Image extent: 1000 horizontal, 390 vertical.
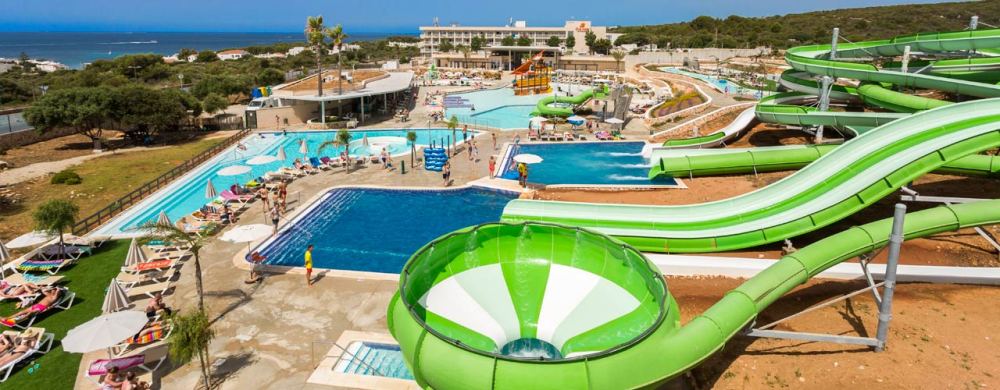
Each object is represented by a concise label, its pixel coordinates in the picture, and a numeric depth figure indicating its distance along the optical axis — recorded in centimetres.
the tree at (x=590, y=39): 11758
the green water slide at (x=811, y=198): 1484
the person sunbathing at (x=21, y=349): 1140
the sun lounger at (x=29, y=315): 1294
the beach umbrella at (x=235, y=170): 2254
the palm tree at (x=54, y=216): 1631
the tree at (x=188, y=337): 959
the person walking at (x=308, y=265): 1488
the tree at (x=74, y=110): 3269
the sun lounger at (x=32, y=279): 1529
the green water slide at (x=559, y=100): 4153
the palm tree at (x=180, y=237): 1255
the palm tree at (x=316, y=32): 4041
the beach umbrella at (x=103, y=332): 1012
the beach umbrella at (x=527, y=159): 2403
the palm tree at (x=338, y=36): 4212
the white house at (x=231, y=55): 13394
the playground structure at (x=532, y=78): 6133
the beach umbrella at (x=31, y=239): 1645
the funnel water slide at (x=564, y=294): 843
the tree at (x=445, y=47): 12019
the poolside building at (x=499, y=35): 11562
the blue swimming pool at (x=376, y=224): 1761
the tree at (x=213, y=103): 4088
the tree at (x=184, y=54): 12435
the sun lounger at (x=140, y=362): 1088
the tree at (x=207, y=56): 11294
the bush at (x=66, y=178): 2580
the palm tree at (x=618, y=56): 8531
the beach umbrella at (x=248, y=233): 1559
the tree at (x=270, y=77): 6259
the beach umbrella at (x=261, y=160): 2385
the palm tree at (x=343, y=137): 2748
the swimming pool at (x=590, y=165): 2677
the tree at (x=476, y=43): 11550
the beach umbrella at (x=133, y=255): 1523
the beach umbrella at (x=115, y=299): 1258
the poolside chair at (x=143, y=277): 1515
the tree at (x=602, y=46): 11406
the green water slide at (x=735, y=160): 2194
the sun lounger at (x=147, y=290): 1445
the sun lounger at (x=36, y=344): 1132
